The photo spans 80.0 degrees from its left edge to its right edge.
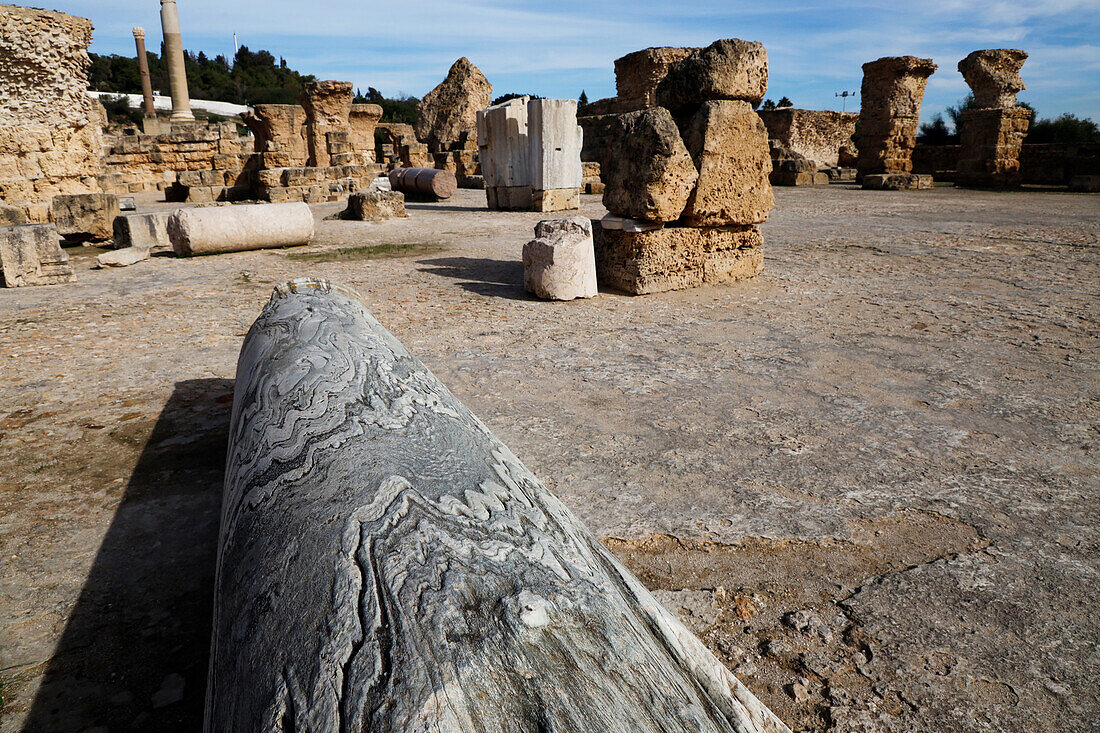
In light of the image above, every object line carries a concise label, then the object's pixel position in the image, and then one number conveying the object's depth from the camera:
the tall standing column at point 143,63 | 26.71
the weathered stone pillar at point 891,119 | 16.17
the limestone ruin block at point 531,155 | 11.86
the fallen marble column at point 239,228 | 7.69
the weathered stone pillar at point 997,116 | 15.72
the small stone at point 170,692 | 1.59
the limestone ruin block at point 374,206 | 10.94
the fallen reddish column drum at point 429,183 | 14.32
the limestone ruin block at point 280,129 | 17.28
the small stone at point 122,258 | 7.20
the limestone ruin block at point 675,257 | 5.64
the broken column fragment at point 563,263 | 5.40
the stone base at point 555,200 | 12.25
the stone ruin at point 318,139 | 15.52
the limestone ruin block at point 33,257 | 6.09
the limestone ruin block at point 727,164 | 5.53
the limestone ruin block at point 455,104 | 20.80
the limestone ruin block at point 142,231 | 8.01
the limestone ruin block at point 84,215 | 8.77
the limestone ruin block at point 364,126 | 19.94
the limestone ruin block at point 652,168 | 5.36
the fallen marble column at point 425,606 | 0.92
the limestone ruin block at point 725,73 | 5.43
